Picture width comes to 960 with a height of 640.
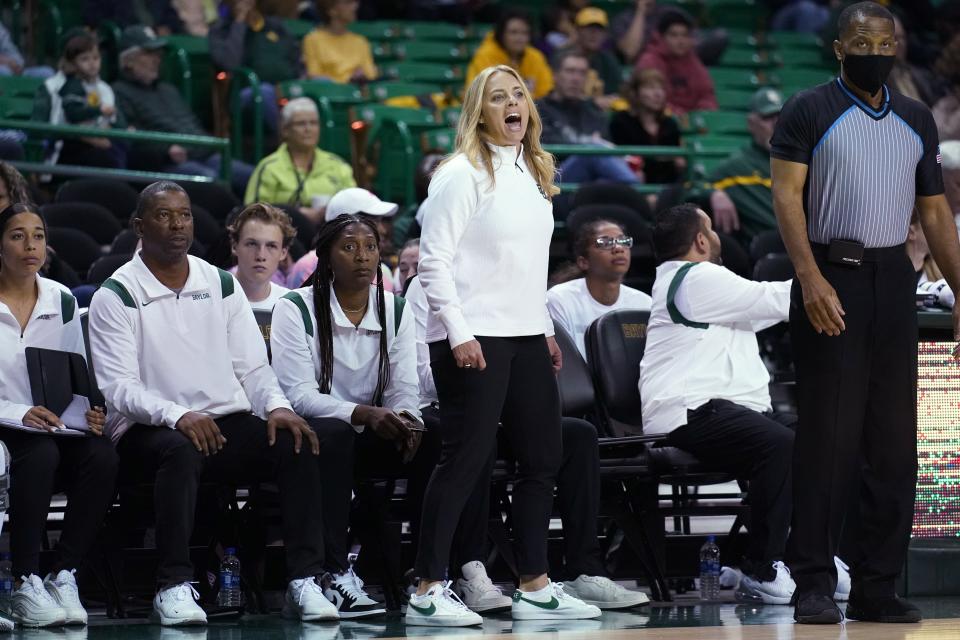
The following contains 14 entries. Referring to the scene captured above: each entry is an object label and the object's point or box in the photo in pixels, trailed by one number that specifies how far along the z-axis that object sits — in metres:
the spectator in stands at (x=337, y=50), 25.72
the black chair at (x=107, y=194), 18.89
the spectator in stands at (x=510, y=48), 25.87
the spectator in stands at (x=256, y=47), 24.02
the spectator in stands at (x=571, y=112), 23.30
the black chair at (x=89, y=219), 17.98
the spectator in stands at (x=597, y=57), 27.03
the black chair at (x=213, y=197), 19.43
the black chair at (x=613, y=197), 20.66
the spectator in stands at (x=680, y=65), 27.36
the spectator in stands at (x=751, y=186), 21.03
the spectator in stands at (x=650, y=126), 23.84
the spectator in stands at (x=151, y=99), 22.12
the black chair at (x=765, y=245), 19.91
